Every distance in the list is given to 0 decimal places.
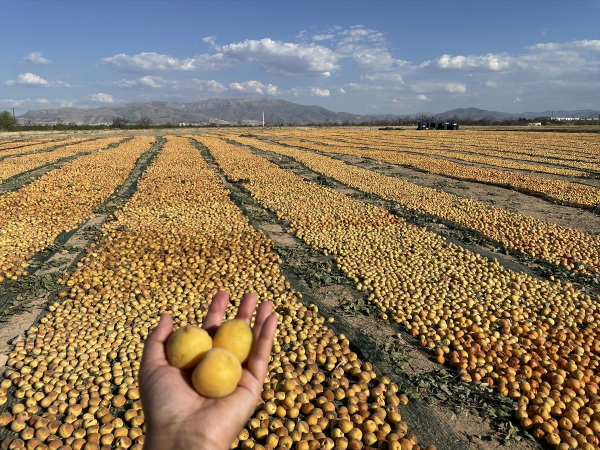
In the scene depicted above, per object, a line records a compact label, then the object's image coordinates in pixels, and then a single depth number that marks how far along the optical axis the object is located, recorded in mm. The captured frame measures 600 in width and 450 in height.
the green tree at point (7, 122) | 57094
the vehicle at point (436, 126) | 60406
